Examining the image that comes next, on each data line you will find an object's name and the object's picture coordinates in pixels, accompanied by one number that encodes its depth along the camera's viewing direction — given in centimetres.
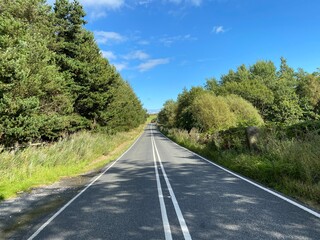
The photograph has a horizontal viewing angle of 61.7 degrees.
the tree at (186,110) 4604
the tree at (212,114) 3812
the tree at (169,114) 6800
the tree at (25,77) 1311
